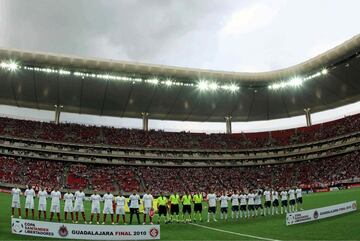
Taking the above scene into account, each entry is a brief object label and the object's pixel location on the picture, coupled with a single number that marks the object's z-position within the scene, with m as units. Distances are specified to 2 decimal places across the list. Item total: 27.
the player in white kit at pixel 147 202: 21.22
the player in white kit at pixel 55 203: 20.56
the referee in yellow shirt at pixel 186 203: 22.34
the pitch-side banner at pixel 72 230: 14.78
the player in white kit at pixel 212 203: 23.08
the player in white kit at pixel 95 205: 20.70
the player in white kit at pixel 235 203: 24.12
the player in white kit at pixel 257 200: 24.97
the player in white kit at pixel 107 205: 20.72
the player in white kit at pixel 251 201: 24.67
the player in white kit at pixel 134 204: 20.86
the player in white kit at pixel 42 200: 20.86
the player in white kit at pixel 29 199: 20.56
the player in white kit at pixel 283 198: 25.38
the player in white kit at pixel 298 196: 26.26
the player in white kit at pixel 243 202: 24.44
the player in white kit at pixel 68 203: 21.19
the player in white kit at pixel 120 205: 20.73
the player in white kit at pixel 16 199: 20.59
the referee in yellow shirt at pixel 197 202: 22.88
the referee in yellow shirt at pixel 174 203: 22.28
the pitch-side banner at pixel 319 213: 18.88
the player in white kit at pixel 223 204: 23.42
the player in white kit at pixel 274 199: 25.54
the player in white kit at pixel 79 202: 21.33
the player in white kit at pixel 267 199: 25.42
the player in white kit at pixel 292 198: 25.75
